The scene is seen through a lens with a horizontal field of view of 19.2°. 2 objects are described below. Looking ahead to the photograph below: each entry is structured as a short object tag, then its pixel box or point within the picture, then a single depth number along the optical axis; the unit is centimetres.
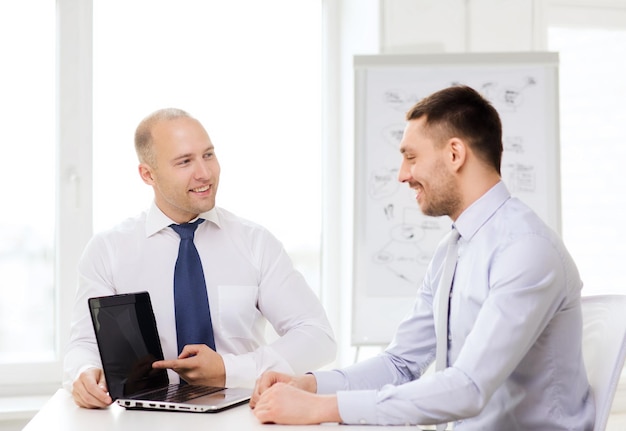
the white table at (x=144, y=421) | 381
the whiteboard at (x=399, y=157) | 522
